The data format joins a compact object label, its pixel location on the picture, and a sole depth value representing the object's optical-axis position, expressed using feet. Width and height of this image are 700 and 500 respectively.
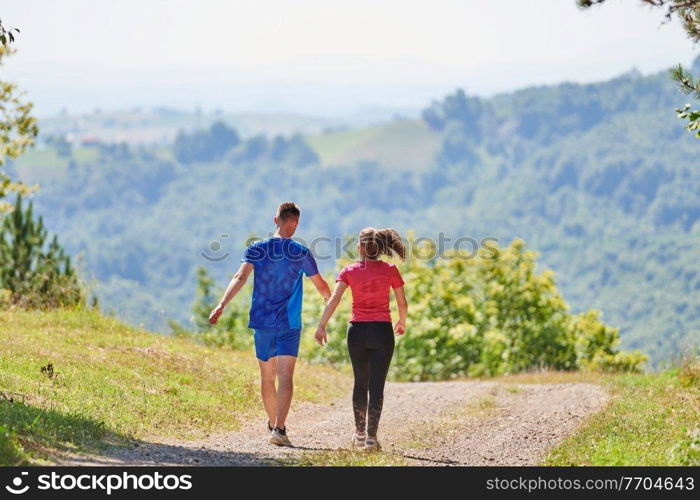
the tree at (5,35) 38.19
